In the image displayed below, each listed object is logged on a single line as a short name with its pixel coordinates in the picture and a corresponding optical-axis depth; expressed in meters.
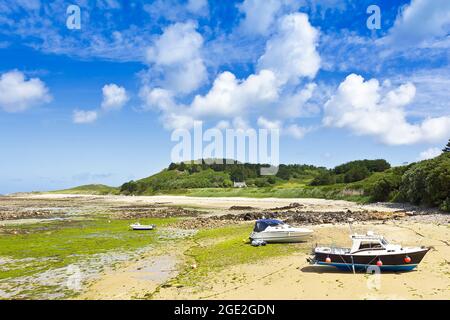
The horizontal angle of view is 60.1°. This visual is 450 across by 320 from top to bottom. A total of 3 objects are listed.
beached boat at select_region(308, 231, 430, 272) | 17.95
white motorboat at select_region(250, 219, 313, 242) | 27.88
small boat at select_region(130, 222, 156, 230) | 40.44
